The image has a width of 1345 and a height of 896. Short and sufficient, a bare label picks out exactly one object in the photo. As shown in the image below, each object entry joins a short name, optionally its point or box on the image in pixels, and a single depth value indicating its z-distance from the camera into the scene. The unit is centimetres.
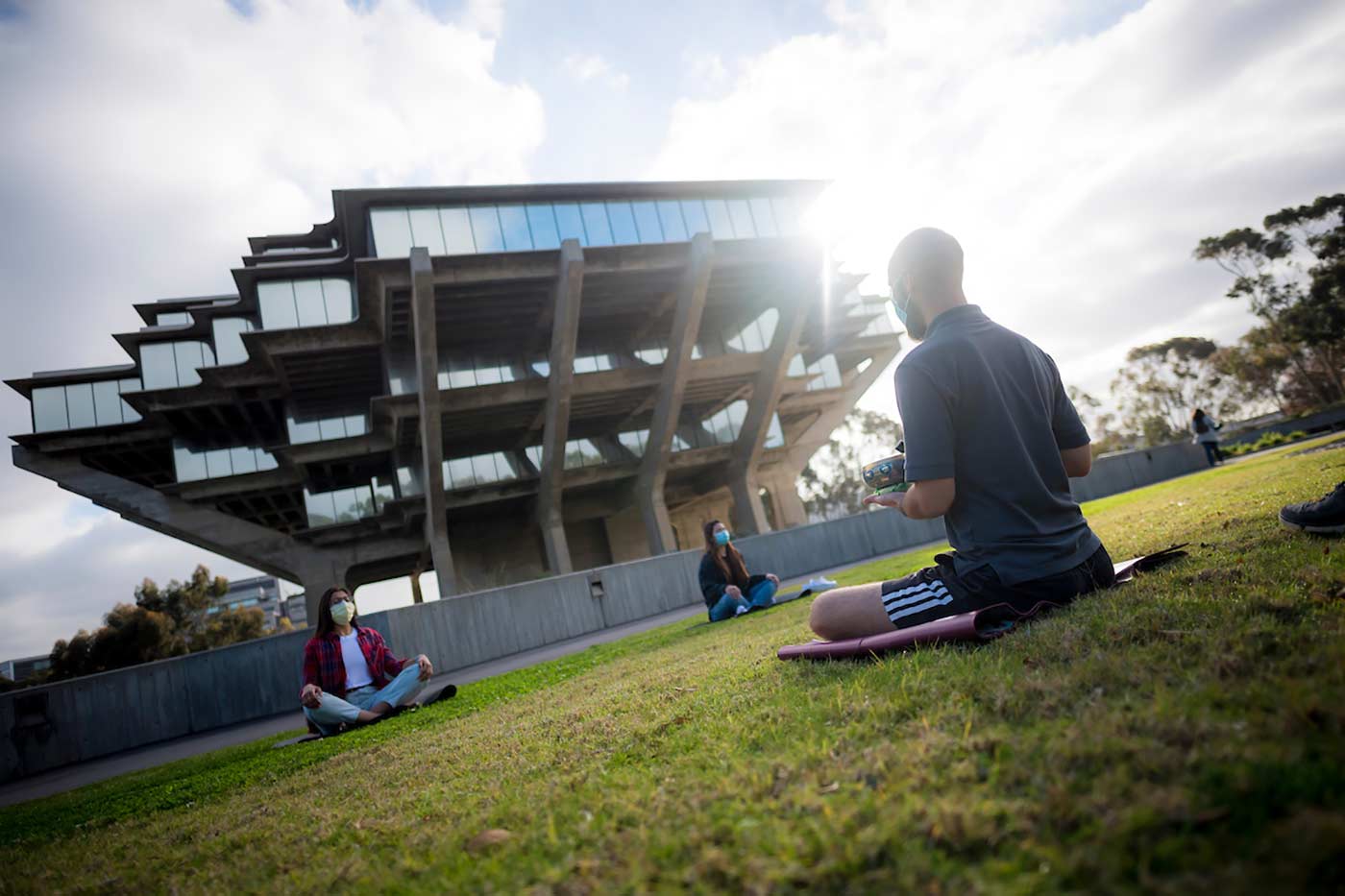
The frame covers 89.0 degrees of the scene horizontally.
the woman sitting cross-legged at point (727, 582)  1039
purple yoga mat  314
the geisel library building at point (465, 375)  2597
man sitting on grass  321
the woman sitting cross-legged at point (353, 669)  769
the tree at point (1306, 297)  4319
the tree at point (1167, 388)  5762
